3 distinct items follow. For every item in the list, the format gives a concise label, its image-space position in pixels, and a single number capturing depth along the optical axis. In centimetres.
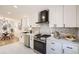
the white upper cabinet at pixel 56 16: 106
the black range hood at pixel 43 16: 106
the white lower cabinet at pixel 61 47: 98
